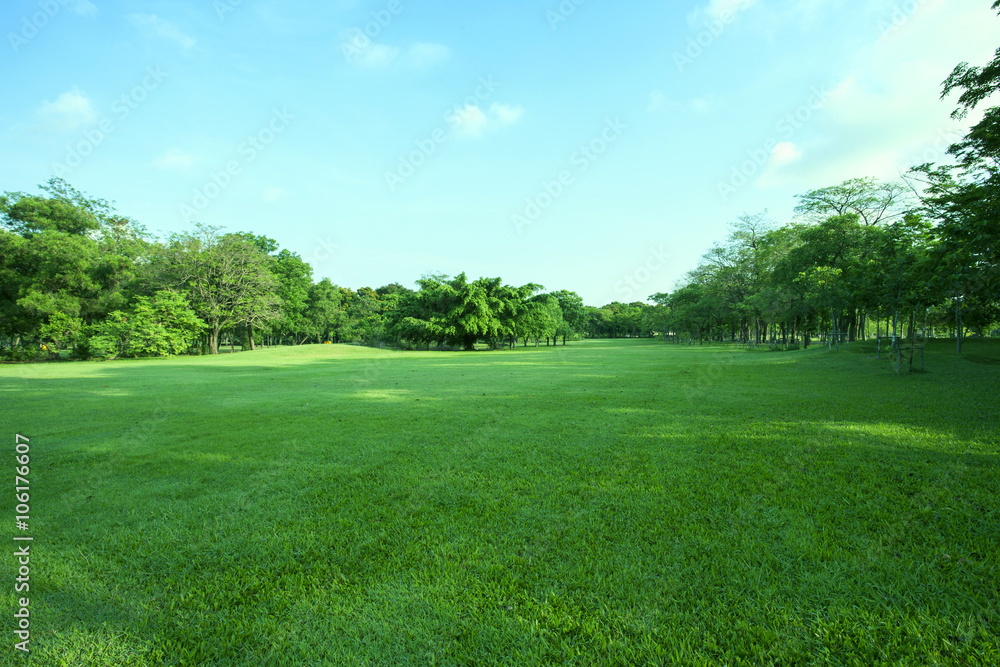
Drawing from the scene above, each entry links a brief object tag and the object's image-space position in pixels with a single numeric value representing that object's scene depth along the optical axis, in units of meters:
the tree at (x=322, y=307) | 54.59
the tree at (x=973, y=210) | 9.60
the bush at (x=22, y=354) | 27.33
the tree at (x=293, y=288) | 47.44
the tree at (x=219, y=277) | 33.75
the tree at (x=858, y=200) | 30.92
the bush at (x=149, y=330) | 27.44
